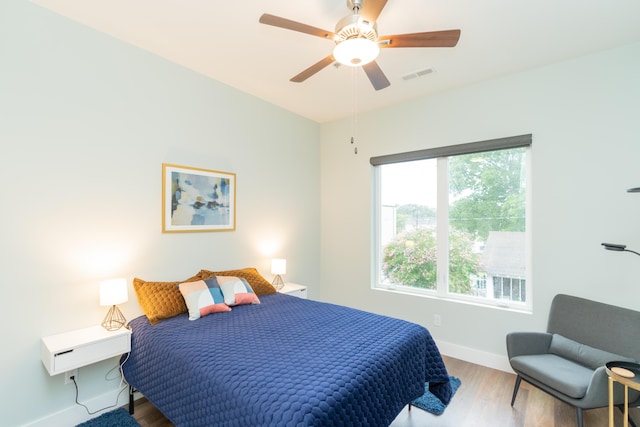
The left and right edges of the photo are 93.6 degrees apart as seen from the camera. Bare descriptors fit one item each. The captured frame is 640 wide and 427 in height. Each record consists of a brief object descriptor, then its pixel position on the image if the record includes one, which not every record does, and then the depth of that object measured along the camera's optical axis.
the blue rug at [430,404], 2.29
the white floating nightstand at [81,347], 1.88
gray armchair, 1.90
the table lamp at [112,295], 2.15
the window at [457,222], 3.01
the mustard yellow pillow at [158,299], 2.31
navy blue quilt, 1.35
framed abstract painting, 2.75
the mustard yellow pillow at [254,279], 2.99
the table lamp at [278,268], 3.49
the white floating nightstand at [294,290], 3.46
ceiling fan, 1.66
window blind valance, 2.89
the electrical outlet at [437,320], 3.36
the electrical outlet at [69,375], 2.13
